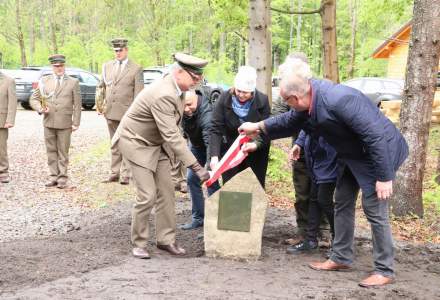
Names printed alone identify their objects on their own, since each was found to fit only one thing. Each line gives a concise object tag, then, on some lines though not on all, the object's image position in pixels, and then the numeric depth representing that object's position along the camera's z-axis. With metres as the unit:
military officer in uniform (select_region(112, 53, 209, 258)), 4.94
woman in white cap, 5.65
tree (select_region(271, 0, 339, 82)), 11.12
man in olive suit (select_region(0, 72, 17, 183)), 9.30
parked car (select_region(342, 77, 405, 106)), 20.66
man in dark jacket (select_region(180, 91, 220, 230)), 5.91
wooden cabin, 30.62
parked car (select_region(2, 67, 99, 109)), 20.83
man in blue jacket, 4.16
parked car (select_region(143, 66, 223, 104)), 21.84
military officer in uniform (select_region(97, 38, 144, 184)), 8.56
